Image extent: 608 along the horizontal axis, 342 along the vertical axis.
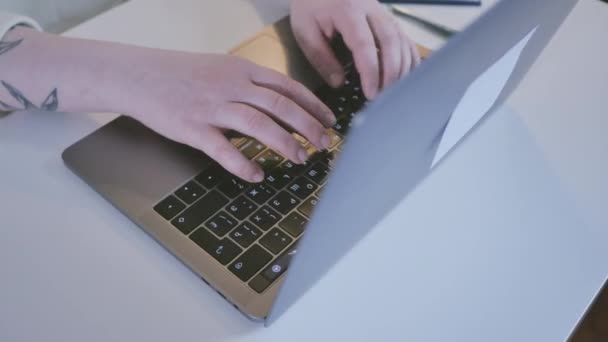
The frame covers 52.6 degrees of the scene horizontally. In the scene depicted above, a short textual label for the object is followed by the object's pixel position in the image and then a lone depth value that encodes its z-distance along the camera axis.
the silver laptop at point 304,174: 0.32
